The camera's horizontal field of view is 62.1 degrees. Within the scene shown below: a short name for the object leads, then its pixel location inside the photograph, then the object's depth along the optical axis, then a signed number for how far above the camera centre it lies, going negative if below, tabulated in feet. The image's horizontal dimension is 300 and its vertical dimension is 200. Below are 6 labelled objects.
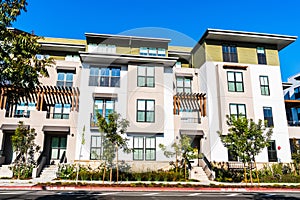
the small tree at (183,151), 61.11 +0.96
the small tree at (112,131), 54.49 +5.18
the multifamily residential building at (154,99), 68.64 +16.42
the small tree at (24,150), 59.31 +1.28
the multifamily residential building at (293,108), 79.74 +17.54
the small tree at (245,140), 57.26 +3.43
